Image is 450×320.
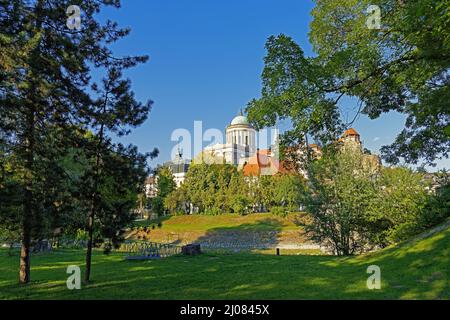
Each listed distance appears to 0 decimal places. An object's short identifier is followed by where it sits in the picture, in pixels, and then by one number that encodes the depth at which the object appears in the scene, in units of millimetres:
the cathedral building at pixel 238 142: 95750
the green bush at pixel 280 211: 48031
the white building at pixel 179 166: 100500
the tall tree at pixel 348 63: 7586
